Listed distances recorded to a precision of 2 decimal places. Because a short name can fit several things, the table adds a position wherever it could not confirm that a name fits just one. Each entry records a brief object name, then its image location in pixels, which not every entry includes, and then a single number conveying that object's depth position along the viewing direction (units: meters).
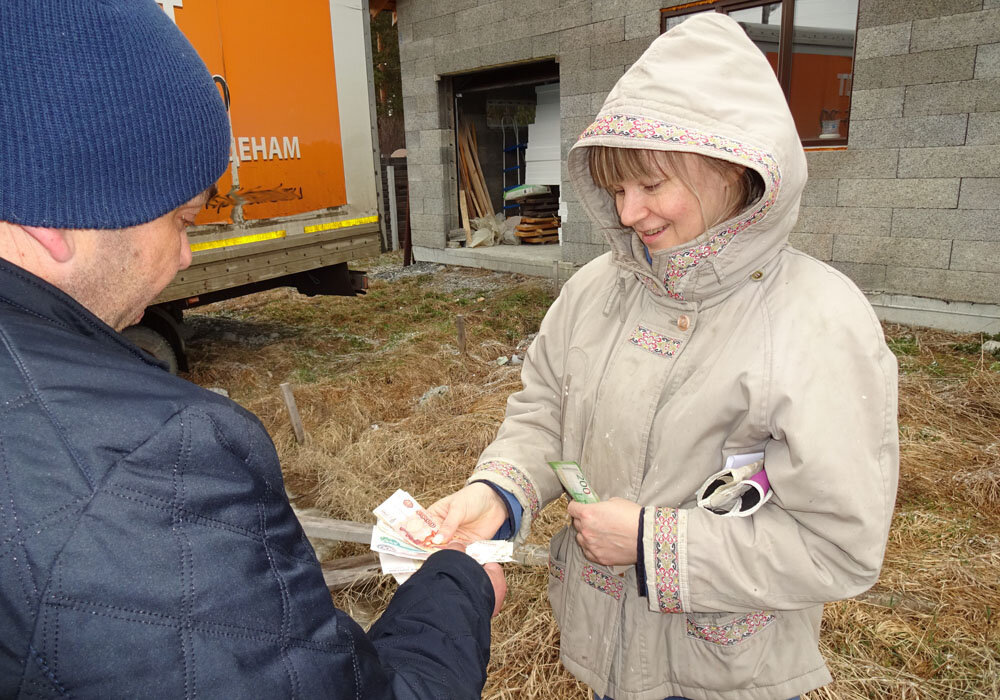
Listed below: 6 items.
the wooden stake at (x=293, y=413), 4.67
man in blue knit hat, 0.66
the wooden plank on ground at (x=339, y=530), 3.35
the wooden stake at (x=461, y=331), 6.43
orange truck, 5.46
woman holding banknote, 1.24
